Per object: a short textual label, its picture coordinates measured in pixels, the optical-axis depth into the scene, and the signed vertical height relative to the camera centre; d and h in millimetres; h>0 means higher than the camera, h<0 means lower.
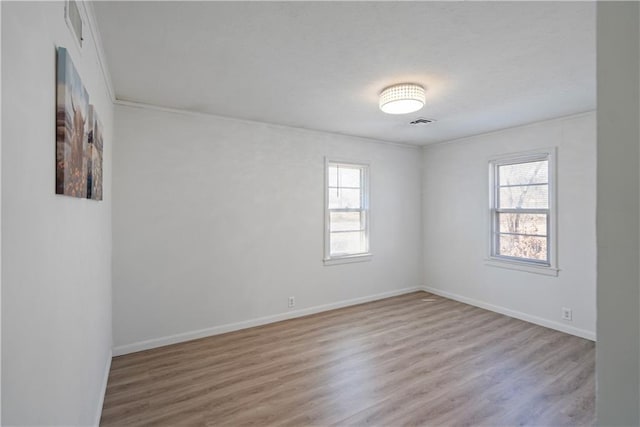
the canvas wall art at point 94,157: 1793 +327
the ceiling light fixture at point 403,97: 2795 +1003
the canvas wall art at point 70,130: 1206 +337
